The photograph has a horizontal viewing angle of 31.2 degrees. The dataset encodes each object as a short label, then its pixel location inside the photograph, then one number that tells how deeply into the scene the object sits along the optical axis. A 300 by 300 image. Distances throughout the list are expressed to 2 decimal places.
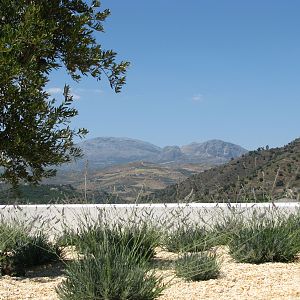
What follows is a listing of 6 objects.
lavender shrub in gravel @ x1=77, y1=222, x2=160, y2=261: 7.86
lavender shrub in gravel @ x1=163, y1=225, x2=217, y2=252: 8.95
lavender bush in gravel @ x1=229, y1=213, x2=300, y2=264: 8.12
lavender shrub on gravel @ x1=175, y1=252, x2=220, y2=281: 7.05
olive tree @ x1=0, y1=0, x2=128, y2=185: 7.30
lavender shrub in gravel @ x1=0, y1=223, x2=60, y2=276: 8.57
